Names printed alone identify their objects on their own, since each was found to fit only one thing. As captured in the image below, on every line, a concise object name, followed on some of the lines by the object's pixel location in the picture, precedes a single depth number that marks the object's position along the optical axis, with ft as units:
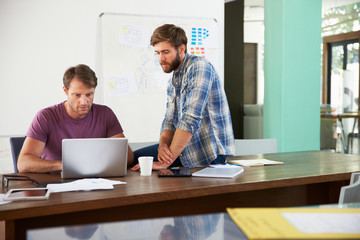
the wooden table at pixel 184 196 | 4.84
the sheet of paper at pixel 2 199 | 4.83
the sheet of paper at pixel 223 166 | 7.62
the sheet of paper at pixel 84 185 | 5.56
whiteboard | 14.57
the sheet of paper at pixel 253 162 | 7.85
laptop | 6.31
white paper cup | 6.81
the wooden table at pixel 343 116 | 23.09
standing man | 7.93
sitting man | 7.85
